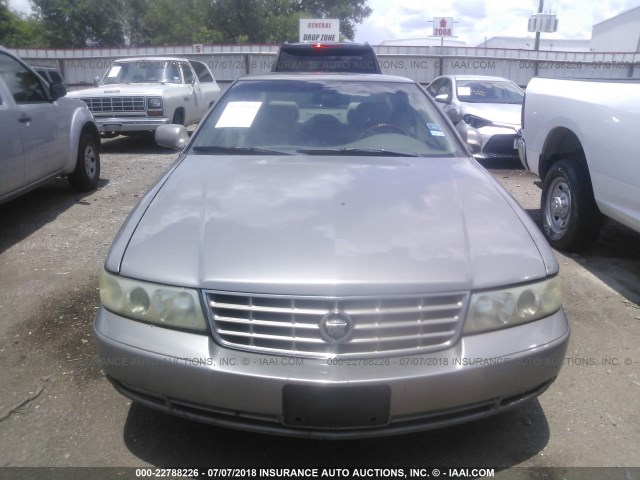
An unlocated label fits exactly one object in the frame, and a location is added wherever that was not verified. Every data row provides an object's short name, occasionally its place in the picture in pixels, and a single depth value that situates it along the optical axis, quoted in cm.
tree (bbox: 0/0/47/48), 3947
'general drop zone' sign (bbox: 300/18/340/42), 2558
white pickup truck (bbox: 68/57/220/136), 959
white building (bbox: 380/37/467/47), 5198
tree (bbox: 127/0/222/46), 4009
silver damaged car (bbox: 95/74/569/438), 200
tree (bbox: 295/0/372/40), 4234
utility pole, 2590
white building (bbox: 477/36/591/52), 5806
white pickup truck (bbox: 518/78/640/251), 392
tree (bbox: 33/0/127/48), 4116
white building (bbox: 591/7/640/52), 4100
